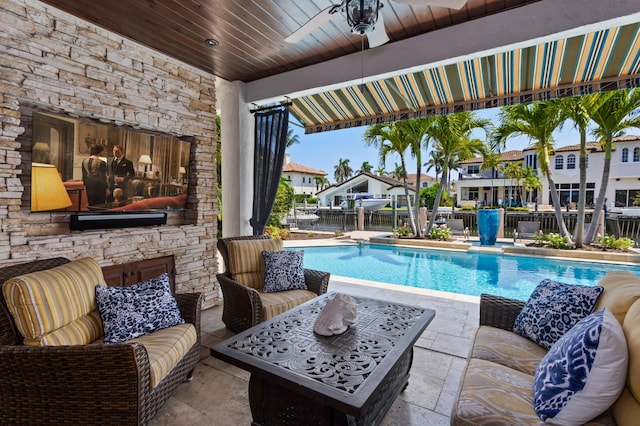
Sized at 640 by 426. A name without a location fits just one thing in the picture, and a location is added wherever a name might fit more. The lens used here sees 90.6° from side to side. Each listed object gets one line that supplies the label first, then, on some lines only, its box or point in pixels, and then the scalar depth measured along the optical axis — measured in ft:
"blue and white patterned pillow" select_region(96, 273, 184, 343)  7.25
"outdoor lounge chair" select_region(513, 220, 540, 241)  32.68
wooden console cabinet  10.77
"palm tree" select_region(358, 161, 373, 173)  127.95
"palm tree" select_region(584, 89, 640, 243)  23.61
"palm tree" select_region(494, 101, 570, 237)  26.37
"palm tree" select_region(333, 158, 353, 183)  137.59
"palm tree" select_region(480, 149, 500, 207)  33.25
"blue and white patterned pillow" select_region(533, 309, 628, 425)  4.27
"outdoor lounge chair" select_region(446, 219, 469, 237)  37.11
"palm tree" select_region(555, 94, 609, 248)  24.23
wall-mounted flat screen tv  9.51
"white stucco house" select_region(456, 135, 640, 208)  60.54
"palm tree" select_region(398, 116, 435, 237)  31.35
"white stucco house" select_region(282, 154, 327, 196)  90.68
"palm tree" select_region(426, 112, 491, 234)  31.22
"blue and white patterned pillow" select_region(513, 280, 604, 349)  6.61
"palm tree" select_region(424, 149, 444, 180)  89.45
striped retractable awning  9.96
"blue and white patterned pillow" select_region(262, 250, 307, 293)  11.54
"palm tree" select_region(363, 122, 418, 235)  33.04
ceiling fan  6.70
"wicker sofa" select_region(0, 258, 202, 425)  5.44
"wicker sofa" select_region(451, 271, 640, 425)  4.50
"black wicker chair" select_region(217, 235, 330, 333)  9.87
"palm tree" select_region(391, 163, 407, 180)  35.27
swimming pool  20.56
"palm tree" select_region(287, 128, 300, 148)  64.68
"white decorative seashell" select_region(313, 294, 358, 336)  6.93
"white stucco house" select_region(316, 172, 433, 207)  80.02
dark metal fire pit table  5.05
